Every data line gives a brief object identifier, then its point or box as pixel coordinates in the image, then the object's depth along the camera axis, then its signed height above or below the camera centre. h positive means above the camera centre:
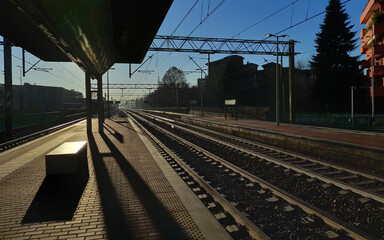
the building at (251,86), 54.45 +5.37
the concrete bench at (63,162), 5.90 -1.03
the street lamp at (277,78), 23.02 +2.87
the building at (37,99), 52.25 +3.70
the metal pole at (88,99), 18.67 +1.09
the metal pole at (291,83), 26.14 +2.68
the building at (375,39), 29.81 +8.39
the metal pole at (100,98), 19.75 +1.16
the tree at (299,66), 77.50 +12.74
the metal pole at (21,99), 51.54 +3.13
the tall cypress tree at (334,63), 42.34 +7.70
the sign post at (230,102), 30.27 +1.16
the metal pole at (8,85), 16.52 +1.83
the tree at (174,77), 101.69 +13.58
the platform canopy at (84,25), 6.57 +2.97
